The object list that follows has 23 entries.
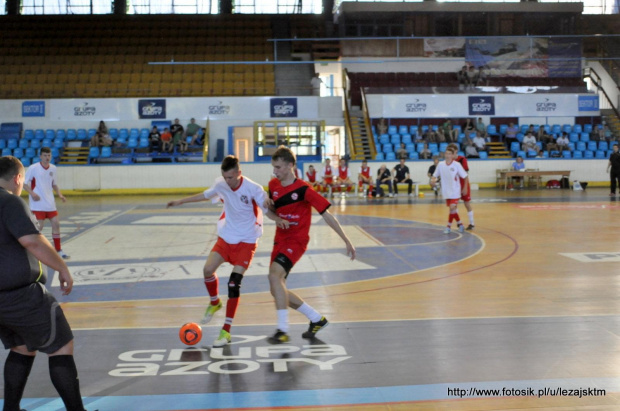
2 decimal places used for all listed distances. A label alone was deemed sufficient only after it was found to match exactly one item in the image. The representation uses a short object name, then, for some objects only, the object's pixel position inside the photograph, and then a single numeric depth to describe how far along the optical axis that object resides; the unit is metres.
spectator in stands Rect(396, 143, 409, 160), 30.77
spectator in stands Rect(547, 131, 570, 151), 32.75
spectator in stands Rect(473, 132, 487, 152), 32.75
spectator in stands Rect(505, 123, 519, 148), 34.09
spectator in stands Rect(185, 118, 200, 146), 33.25
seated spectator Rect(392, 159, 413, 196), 27.14
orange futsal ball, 5.97
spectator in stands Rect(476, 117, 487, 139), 33.56
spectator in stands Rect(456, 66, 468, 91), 35.97
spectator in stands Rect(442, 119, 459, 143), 33.22
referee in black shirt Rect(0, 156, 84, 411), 3.96
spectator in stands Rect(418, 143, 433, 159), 31.55
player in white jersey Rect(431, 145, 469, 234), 14.78
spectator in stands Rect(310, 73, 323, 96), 35.38
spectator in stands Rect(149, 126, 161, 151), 32.50
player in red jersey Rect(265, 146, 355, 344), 6.30
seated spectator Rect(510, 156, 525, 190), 30.67
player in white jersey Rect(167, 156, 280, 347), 6.60
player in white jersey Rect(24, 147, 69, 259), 11.82
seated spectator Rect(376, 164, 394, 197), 26.61
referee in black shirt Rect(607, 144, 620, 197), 24.77
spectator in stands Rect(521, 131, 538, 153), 32.69
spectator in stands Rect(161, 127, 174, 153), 32.31
